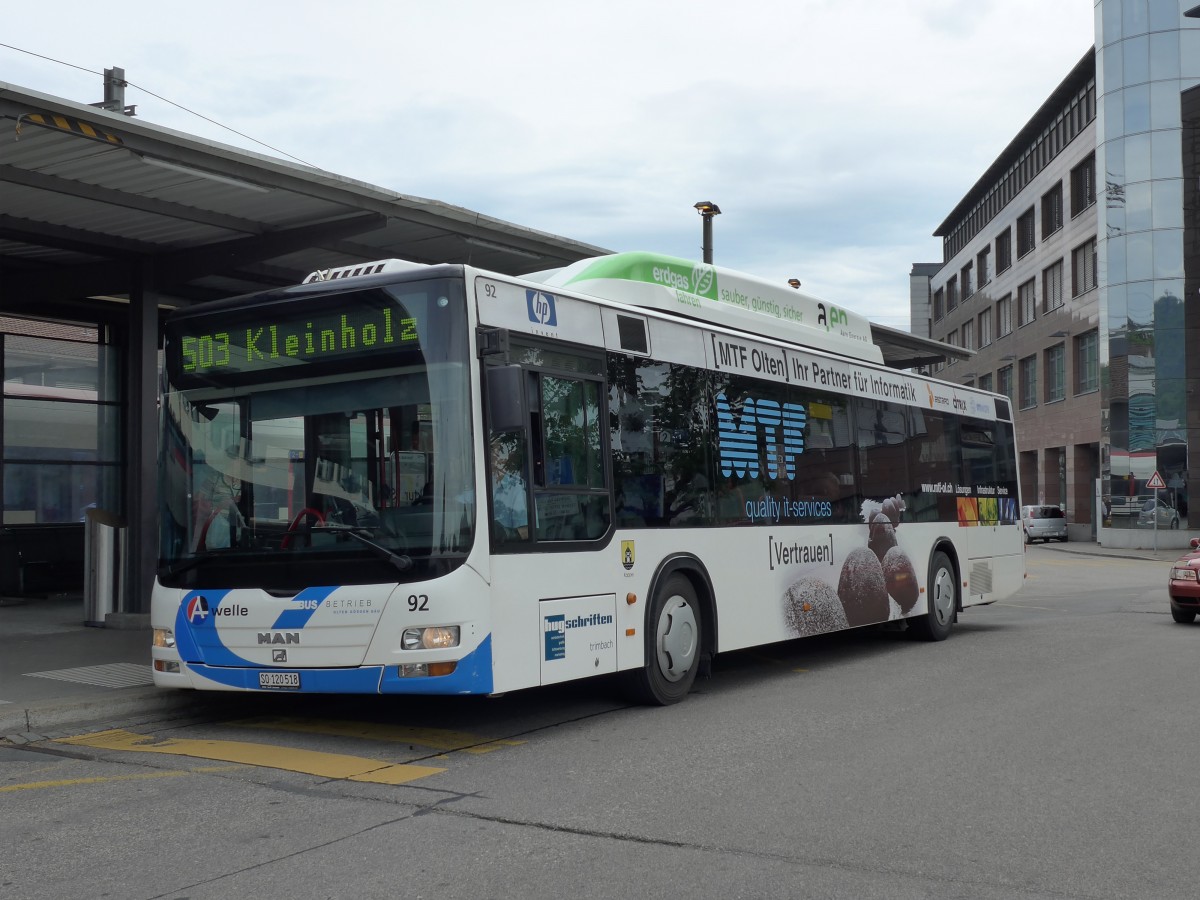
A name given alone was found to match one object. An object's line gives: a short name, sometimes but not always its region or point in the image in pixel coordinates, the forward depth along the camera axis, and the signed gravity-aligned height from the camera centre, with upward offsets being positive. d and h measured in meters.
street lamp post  20.00 +4.25
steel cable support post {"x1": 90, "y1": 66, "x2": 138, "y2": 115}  16.83 +5.37
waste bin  14.38 -0.76
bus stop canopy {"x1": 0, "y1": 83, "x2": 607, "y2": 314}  10.05 +2.67
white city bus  7.80 +0.05
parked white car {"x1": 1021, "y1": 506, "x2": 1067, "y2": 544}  54.75 -1.55
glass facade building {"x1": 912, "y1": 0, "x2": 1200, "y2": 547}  47.75 +8.68
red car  16.81 -1.36
